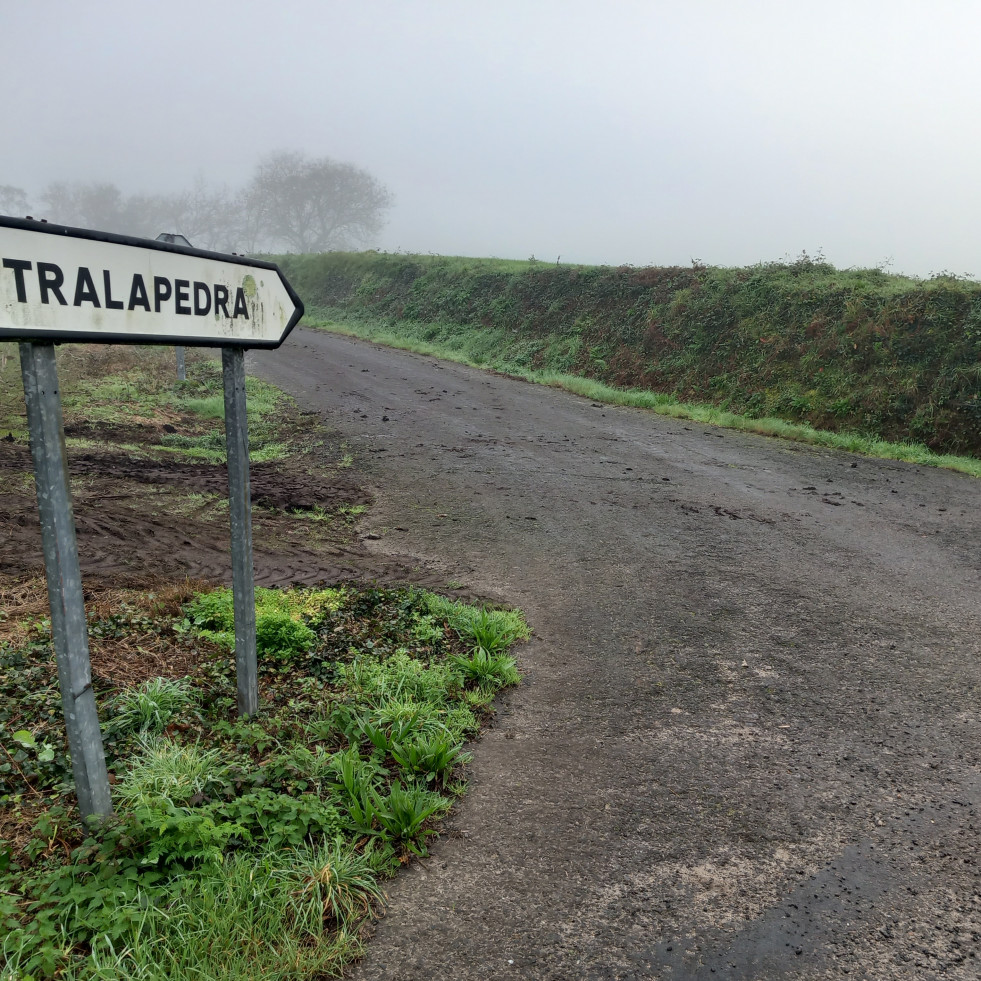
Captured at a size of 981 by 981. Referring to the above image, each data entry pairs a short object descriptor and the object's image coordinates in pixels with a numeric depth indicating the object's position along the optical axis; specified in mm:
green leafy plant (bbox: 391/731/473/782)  3531
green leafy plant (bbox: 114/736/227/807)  3053
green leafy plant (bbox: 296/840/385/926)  2695
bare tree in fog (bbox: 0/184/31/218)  85812
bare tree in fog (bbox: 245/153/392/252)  74812
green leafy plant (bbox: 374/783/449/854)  3119
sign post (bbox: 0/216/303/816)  2195
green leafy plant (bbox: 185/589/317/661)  4508
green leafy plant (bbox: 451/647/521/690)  4457
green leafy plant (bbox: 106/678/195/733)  3604
